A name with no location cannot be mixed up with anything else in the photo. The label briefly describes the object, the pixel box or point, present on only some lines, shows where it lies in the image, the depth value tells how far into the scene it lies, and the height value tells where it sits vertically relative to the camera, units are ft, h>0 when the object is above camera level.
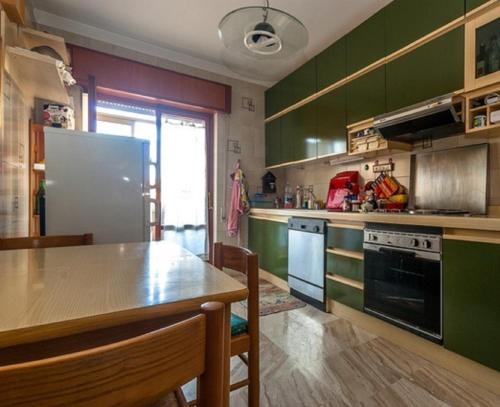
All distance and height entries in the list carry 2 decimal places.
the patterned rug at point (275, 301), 7.82 -3.15
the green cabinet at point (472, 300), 4.38 -1.69
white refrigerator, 5.90 +0.32
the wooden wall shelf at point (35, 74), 5.29 +2.77
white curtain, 10.46 +1.07
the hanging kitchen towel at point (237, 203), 11.05 -0.13
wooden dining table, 1.59 -0.72
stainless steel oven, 5.16 -1.59
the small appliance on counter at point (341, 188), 8.88 +0.42
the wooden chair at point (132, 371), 0.98 -0.71
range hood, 5.60 +1.84
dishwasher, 7.62 -1.78
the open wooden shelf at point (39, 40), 6.17 +3.77
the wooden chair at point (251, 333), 3.26 -1.64
